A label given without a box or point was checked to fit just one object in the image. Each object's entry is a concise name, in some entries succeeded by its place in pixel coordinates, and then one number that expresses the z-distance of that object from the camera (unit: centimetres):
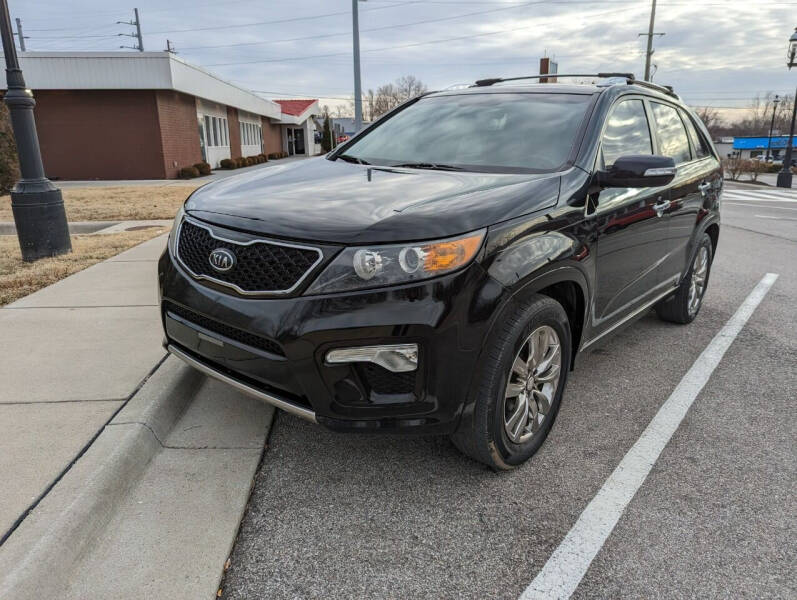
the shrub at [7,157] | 1397
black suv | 231
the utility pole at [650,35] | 3972
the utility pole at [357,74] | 2055
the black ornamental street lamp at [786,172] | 2560
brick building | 2236
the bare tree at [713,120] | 11916
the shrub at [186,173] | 2398
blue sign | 9581
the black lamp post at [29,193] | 662
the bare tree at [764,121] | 11919
